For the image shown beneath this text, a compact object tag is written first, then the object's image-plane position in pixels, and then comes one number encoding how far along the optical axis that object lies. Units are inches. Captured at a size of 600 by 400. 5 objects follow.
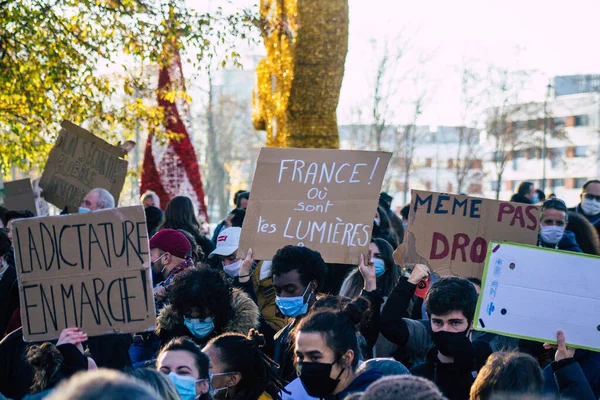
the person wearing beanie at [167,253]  249.1
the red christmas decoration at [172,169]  606.5
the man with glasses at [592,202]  394.3
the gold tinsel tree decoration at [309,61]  467.8
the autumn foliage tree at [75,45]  429.1
